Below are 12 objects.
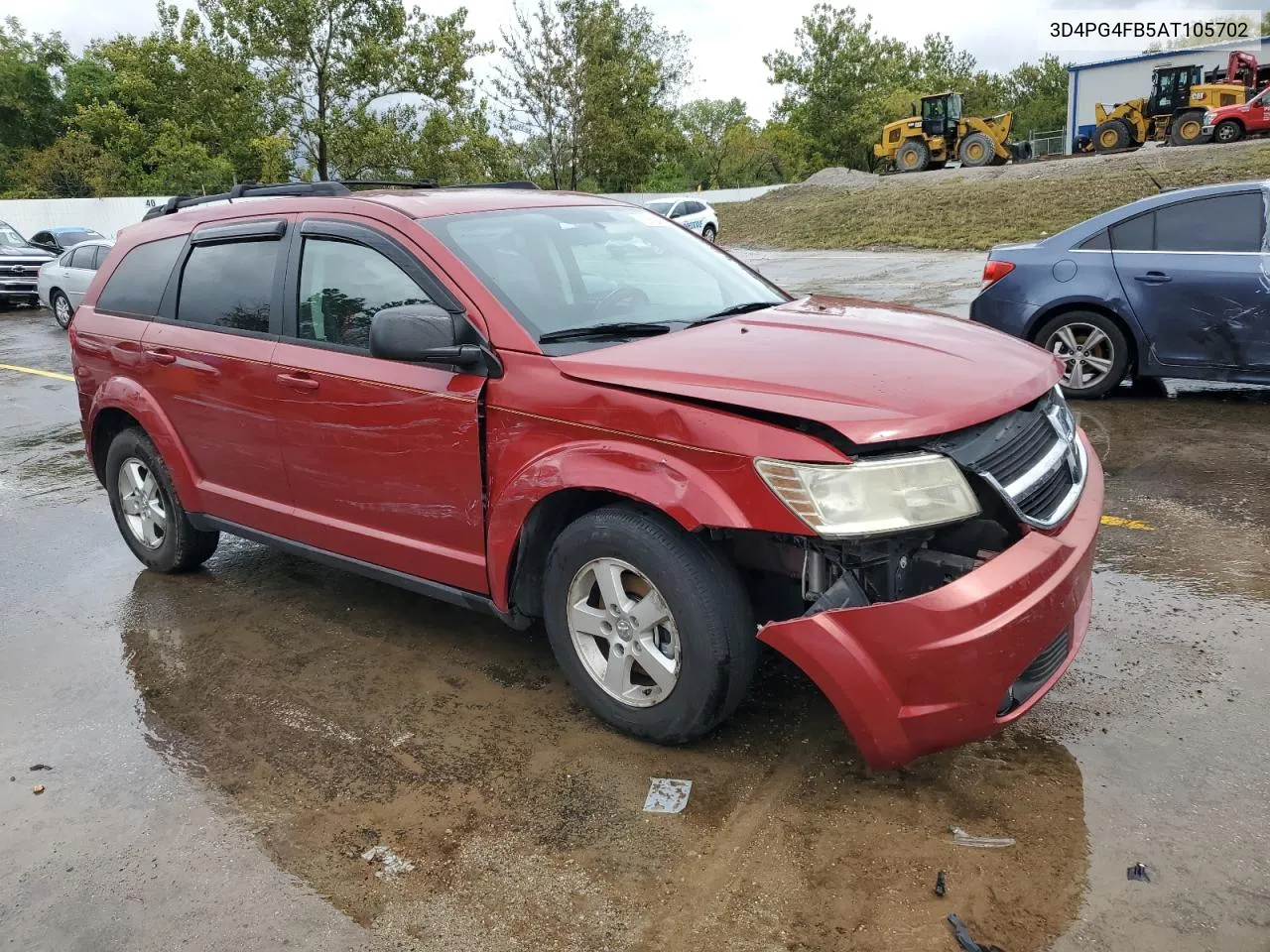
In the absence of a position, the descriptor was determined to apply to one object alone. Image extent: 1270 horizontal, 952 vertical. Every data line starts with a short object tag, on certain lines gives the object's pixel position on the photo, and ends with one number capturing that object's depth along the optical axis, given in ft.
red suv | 9.21
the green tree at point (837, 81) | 211.61
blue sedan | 22.38
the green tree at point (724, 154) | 202.28
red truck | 96.12
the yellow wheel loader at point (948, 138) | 116.88
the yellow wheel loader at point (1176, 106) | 101.14
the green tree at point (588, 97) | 140.15
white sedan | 85.87
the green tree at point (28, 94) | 179.11
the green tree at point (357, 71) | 94.58
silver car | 54.29
